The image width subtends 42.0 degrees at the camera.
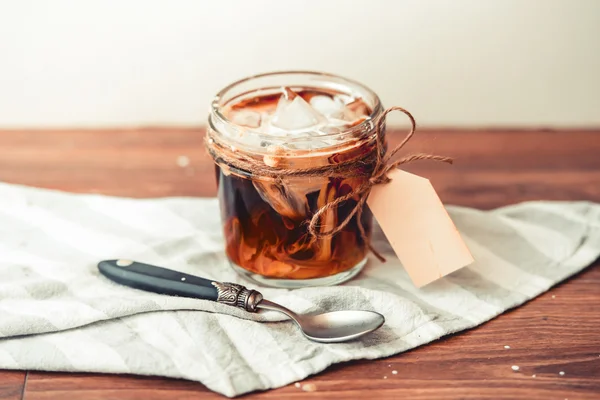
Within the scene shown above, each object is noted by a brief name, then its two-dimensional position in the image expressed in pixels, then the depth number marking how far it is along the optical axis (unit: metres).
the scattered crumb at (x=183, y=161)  1.09
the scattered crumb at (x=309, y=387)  0.67
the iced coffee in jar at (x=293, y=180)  0.74
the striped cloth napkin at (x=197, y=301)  0.70
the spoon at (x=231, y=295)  0.73
